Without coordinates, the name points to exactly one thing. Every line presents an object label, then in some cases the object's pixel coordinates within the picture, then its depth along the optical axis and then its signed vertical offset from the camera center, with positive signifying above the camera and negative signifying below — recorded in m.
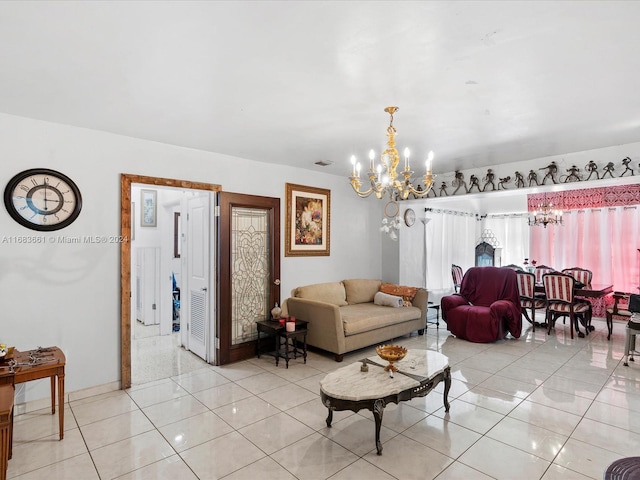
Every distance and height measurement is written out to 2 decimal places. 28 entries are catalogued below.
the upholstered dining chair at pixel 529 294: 5.77 -0.87
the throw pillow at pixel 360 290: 5.39 -0.74
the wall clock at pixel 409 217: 6.22 +0.48
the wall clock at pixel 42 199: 2.95 +0.40
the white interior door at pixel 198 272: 4.26 -0.36
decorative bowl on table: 2.74 -0.90
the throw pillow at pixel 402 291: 5.34 -0.76
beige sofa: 4.24 -0.97
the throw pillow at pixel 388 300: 5.17 -0.87
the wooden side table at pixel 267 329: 4.18 -1.07
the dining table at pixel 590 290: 5.41 -0.78
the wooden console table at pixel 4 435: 1.86 -1.04
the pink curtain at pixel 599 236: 6.48 +0.13
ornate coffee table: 2.38 -1.05
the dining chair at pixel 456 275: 6.97 -0.65
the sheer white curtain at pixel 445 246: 6.86 -0.06
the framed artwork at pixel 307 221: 4.96 +0.33
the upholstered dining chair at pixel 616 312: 5.23 -1.06
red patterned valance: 6.44 +0.91
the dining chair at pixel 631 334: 4.01 -1.10
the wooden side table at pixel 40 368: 2.43 -0.89
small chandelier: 6.87 +0.58
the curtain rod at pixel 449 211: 6.79 +0.67
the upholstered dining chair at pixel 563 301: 5.32 -0.92
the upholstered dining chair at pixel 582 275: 6.18 -0.59
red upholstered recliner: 5.02 -0.99
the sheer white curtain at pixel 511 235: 8.16 +0.20
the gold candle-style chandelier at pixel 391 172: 2.79 +0.60
